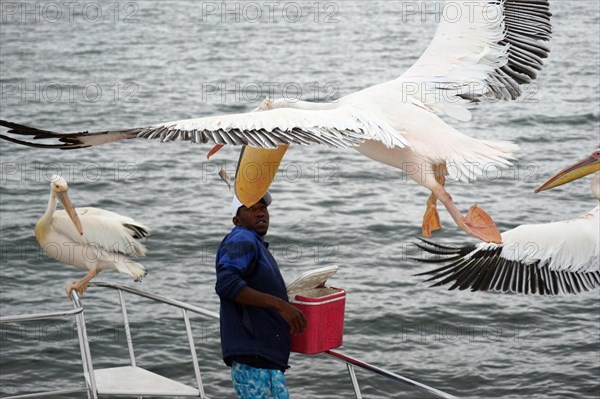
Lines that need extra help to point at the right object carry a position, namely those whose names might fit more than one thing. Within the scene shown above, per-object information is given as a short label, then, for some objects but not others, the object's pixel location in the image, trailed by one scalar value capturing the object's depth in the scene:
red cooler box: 7.29
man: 7.29
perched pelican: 12.99
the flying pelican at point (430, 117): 6.33
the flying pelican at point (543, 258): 10.88
